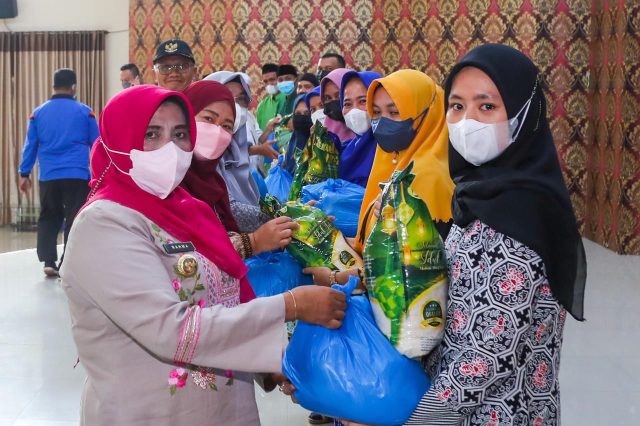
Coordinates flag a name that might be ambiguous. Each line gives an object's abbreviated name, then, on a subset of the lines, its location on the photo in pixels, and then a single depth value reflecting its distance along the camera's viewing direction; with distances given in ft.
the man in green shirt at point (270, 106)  23.62
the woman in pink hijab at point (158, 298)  4.71
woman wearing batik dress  4.75
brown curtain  32.04
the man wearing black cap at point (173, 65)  12.68
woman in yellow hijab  7.88
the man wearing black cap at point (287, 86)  22.81
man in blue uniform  20.77
